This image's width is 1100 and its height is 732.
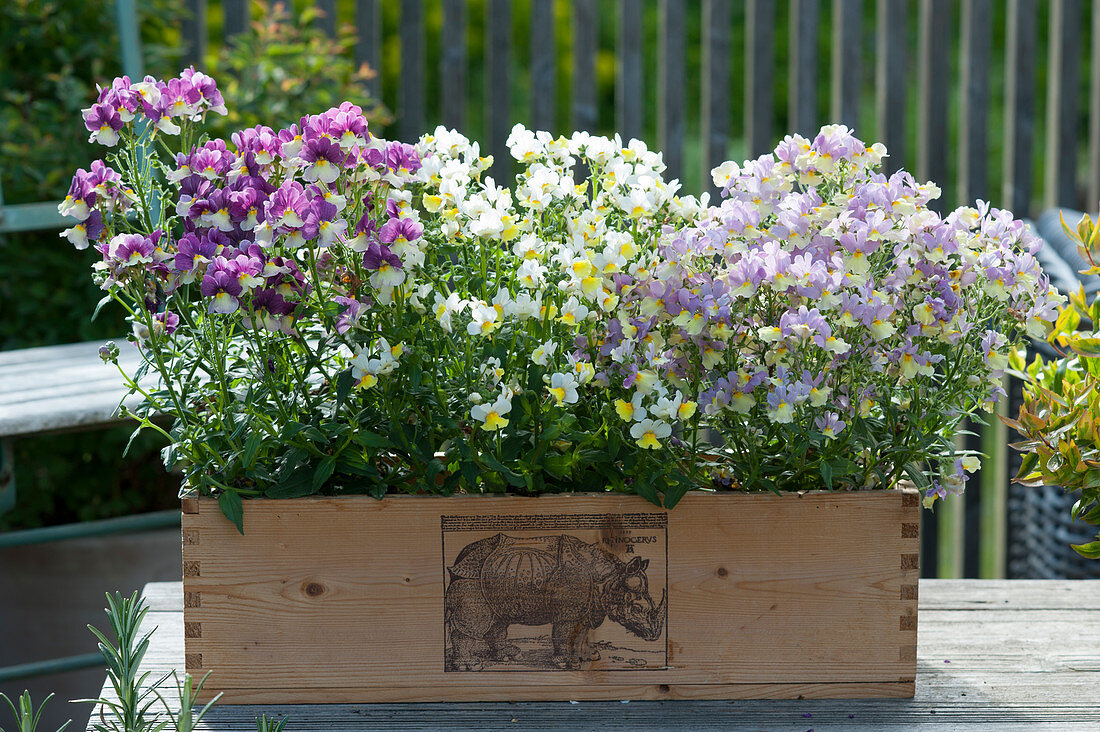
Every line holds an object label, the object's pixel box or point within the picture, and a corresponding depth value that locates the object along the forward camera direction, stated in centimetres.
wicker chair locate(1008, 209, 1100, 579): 332
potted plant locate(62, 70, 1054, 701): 275
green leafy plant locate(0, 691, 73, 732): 261
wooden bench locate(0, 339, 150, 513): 319
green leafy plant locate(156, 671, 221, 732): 262
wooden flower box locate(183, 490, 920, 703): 280
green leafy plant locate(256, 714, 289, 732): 267
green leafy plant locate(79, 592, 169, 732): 266
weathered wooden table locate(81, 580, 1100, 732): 279
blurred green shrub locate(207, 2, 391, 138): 417
